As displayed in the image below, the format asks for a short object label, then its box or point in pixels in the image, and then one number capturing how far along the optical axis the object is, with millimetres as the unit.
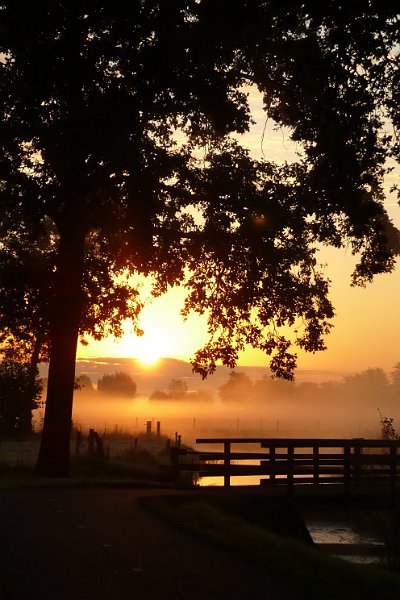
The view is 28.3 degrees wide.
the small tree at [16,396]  49344
